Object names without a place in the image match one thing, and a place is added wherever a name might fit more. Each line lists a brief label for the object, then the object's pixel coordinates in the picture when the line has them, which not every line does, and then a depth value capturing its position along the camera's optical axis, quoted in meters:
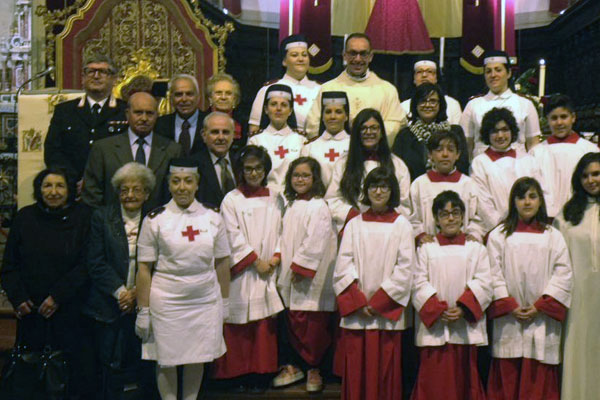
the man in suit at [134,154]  4.93
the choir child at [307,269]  4.90
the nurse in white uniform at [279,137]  5.36
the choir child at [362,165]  4.97
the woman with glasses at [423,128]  5.28
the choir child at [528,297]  4.59
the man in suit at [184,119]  5.43
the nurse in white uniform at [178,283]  4.45
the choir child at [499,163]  5.07
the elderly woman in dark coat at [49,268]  4.61
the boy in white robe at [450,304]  4.56
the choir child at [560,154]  5.24
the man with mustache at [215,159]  5.10
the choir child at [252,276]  4.91
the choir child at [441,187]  4.85
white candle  6.53
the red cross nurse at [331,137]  5.28
